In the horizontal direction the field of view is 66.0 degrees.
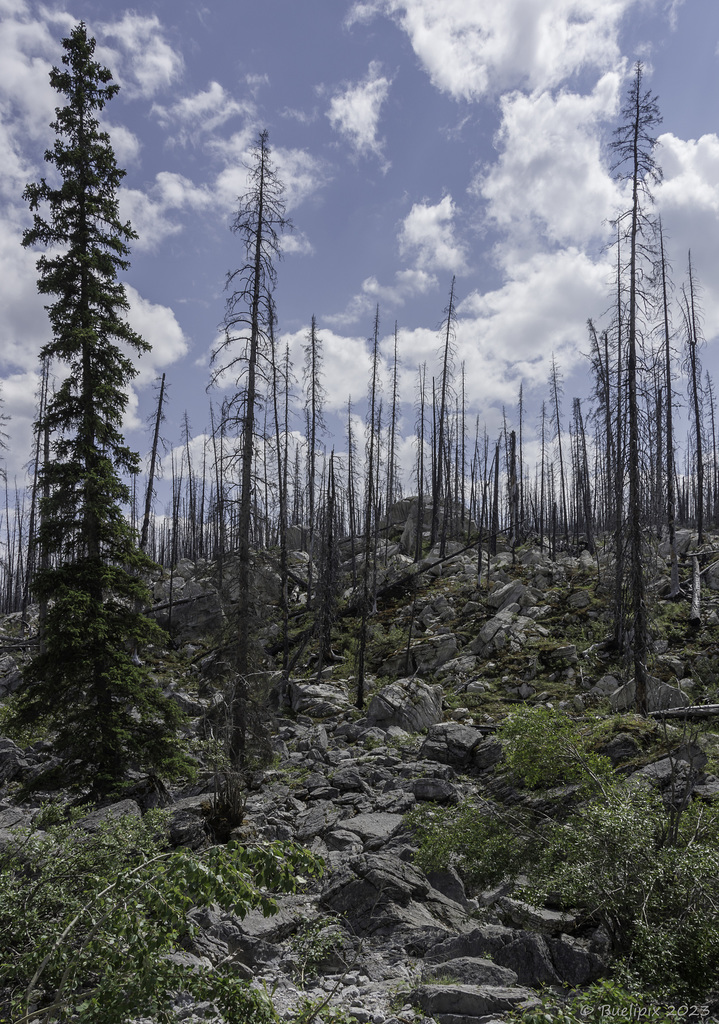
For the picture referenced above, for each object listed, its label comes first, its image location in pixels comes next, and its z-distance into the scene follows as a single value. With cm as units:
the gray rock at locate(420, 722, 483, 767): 1390
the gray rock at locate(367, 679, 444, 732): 1755
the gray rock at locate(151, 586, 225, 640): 3178
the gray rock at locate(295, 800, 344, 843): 1002
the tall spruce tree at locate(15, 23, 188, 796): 994
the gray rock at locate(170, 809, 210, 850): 924
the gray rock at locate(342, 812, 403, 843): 972
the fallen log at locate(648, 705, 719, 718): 1102
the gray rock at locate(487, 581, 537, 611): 2636
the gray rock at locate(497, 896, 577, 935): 660
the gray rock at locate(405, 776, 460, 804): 1122
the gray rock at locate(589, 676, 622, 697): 1795
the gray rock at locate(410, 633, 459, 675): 2359
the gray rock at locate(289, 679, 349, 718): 2011
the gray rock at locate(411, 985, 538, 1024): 500
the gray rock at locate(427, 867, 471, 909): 826
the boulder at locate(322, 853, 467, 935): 713
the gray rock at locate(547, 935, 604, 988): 568
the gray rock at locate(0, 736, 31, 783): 1302
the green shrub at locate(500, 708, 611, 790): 728
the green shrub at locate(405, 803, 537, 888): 709
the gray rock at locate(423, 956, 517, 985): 548
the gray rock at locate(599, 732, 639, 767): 1055
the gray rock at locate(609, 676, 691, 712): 1443
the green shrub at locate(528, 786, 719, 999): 480
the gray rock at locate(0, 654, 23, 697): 2222
